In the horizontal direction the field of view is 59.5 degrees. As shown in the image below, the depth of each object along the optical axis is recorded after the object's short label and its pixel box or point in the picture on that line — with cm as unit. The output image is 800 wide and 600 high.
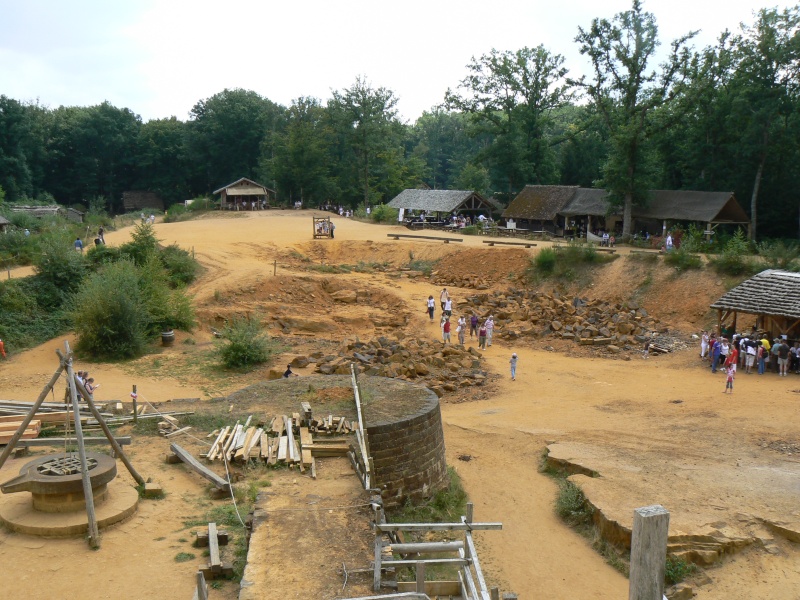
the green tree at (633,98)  3672
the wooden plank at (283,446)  1344
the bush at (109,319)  2406
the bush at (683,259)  3209
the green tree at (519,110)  4972
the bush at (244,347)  2350
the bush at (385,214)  5338
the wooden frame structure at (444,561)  850
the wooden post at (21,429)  1155
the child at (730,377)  2136
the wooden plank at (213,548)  981
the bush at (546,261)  3650
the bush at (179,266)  3266
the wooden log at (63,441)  1375
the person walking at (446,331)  2772
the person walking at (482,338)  2761
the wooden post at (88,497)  1056
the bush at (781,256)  2908
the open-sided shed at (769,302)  2362
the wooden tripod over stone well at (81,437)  1059
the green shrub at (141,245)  3216
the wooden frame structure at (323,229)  4500
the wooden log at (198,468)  1228
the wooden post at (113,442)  1166
